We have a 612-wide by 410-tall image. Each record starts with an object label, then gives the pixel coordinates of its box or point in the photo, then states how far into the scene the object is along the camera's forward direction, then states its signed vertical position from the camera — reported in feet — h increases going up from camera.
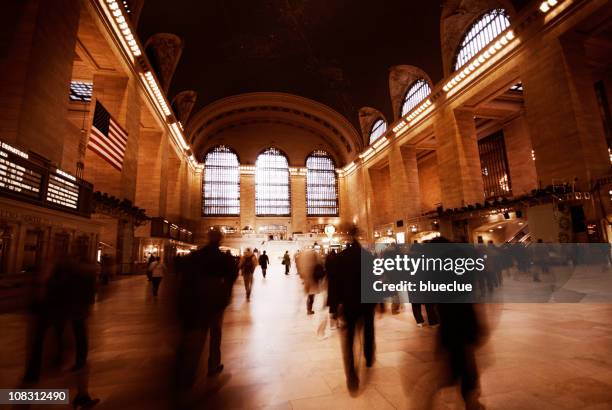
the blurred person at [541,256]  28.63 -1.21
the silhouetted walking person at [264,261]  41.42 -1.27
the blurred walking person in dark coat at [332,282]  9.14 -1.07
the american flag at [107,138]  31.37 +13.62
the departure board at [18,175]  18.13 +5.67
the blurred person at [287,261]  48.78 -1.65
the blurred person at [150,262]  26.48 -0.56
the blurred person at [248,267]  24.54 -1.24
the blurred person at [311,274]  17.22 -1.39
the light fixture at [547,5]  35.14 +28.78
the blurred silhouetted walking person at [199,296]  7.02 -1.07
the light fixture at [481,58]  41.44 +28.97
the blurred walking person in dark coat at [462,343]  6.20 -2.06
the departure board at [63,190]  22.79 +5.66
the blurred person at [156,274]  25.62 -1.58
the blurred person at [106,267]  34.04 -1.26
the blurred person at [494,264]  21.92 -1.55
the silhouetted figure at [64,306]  7.12 -1.20
